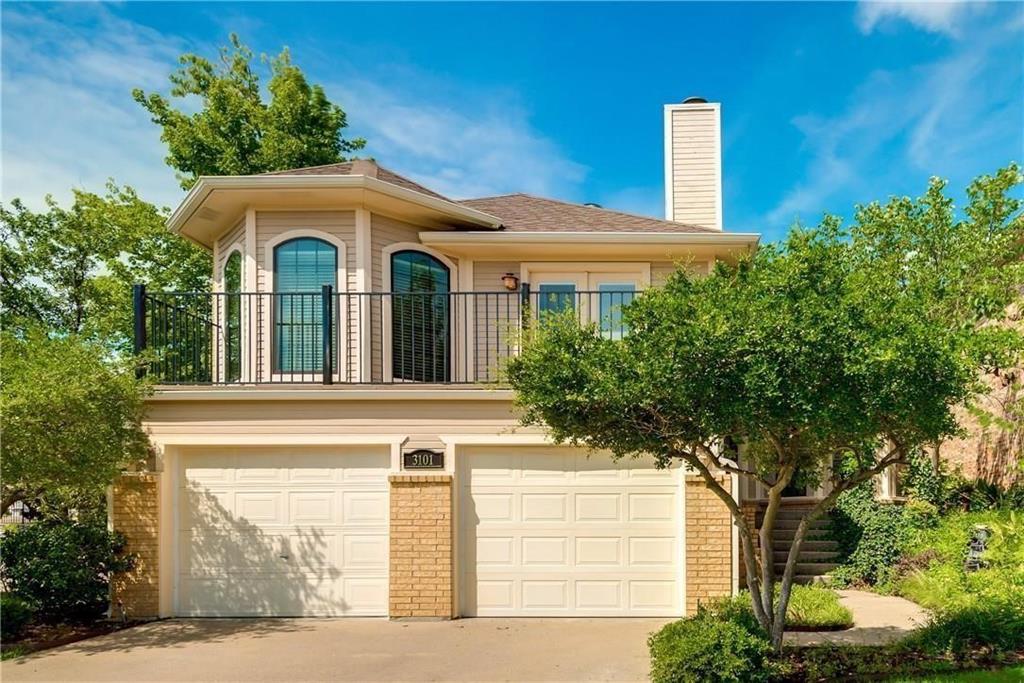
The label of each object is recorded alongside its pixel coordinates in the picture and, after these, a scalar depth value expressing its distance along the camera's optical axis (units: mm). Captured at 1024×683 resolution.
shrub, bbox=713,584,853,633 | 6957
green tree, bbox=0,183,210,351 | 16719
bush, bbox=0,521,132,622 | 7578
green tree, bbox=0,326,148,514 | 6695
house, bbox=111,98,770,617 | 8156
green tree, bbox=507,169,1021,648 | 4645
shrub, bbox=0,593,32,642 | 7285
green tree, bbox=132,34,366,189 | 16812
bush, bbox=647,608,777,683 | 5215
